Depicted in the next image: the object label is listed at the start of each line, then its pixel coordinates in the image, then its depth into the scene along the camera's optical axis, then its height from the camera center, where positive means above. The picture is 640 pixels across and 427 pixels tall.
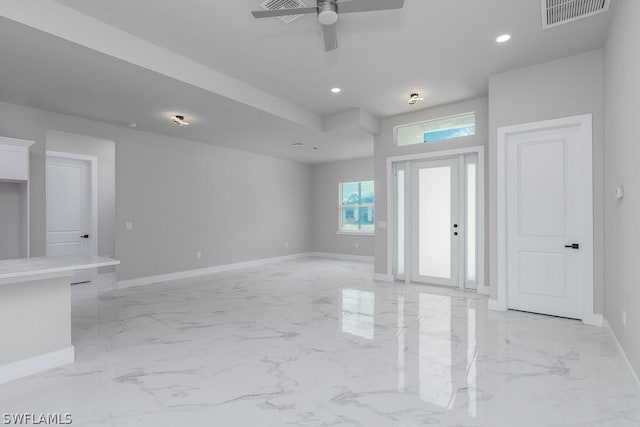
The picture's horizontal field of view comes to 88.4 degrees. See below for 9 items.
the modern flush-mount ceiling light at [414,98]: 4.80 +1.74
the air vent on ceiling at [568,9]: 2.77 +1.78
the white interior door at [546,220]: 3.66 -0.06
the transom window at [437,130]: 5.13 +1.42
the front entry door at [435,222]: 5.31 -0.11
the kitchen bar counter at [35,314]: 2.36 -0.74
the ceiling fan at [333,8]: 2.38 +1.55
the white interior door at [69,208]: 5.79 +0.16
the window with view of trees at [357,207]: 8.78 +0.24
